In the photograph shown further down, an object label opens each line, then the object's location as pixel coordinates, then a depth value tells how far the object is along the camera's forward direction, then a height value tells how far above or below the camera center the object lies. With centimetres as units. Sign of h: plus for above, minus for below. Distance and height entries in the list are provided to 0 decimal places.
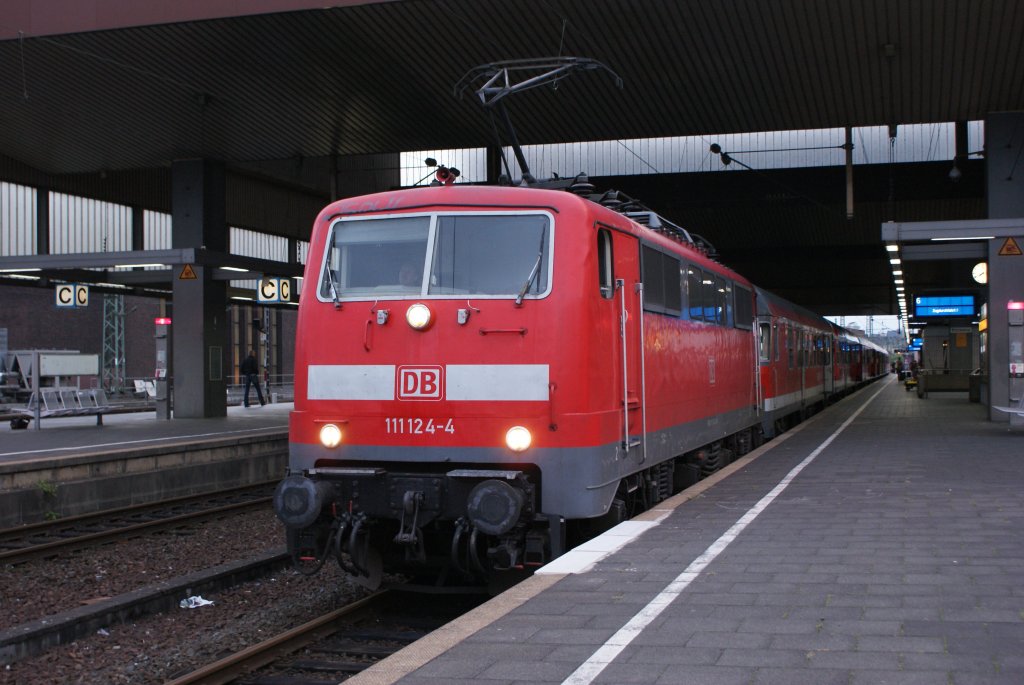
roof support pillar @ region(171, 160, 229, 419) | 2441 +167
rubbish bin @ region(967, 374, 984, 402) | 3309 -81
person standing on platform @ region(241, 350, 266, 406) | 3125 +21
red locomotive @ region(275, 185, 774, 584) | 760 -7
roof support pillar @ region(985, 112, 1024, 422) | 2047 +309
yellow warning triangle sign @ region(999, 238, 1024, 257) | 2004 +222
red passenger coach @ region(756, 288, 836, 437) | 1819 +12
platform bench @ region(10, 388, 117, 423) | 2122 -54
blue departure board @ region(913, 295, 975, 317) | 3125 +178
